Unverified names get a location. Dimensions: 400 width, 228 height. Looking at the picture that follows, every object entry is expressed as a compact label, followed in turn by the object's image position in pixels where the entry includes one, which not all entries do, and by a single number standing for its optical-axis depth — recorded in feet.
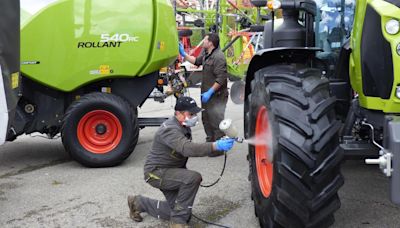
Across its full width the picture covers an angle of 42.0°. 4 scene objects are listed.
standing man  22.39
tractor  10.24
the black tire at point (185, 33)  35.32
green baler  19.08
